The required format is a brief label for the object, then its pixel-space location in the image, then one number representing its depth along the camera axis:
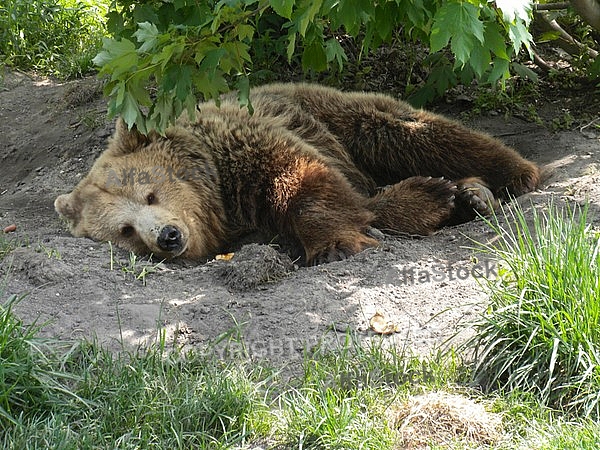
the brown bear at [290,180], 10.05
